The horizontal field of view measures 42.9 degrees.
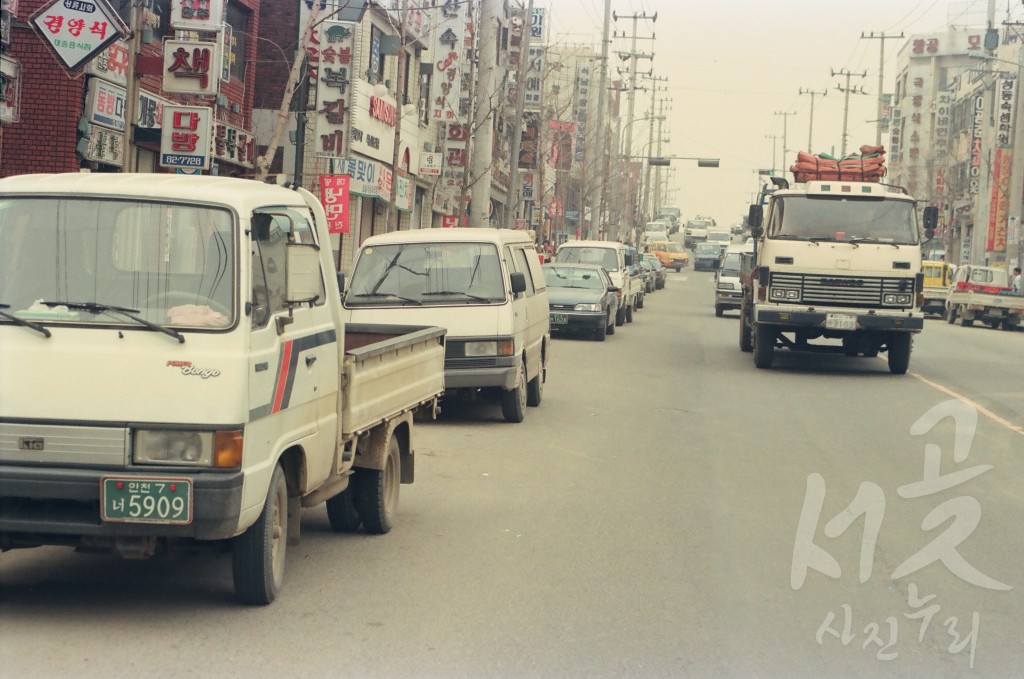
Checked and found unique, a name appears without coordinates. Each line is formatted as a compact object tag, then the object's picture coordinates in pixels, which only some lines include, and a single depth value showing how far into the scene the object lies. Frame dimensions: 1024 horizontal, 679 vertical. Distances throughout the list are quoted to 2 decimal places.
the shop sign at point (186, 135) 18.16
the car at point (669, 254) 97.88
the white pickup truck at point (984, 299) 39.12
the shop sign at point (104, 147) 19.30
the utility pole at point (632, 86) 79.19
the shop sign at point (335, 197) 24.55
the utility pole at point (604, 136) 60.38
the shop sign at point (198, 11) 19.97
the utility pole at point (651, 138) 97.54
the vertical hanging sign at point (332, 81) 28.42
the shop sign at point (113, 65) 19.28
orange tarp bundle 22.12
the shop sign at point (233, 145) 25.02
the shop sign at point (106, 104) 19.08
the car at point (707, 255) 92.62
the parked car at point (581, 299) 25.83
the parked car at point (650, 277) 53.61
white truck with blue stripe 5.66
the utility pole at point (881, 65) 87.25
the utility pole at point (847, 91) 98.94
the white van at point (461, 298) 13.45
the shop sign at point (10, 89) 17.45
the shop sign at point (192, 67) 19.41
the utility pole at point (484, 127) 28.34
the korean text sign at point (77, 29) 14.84
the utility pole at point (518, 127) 37.19
